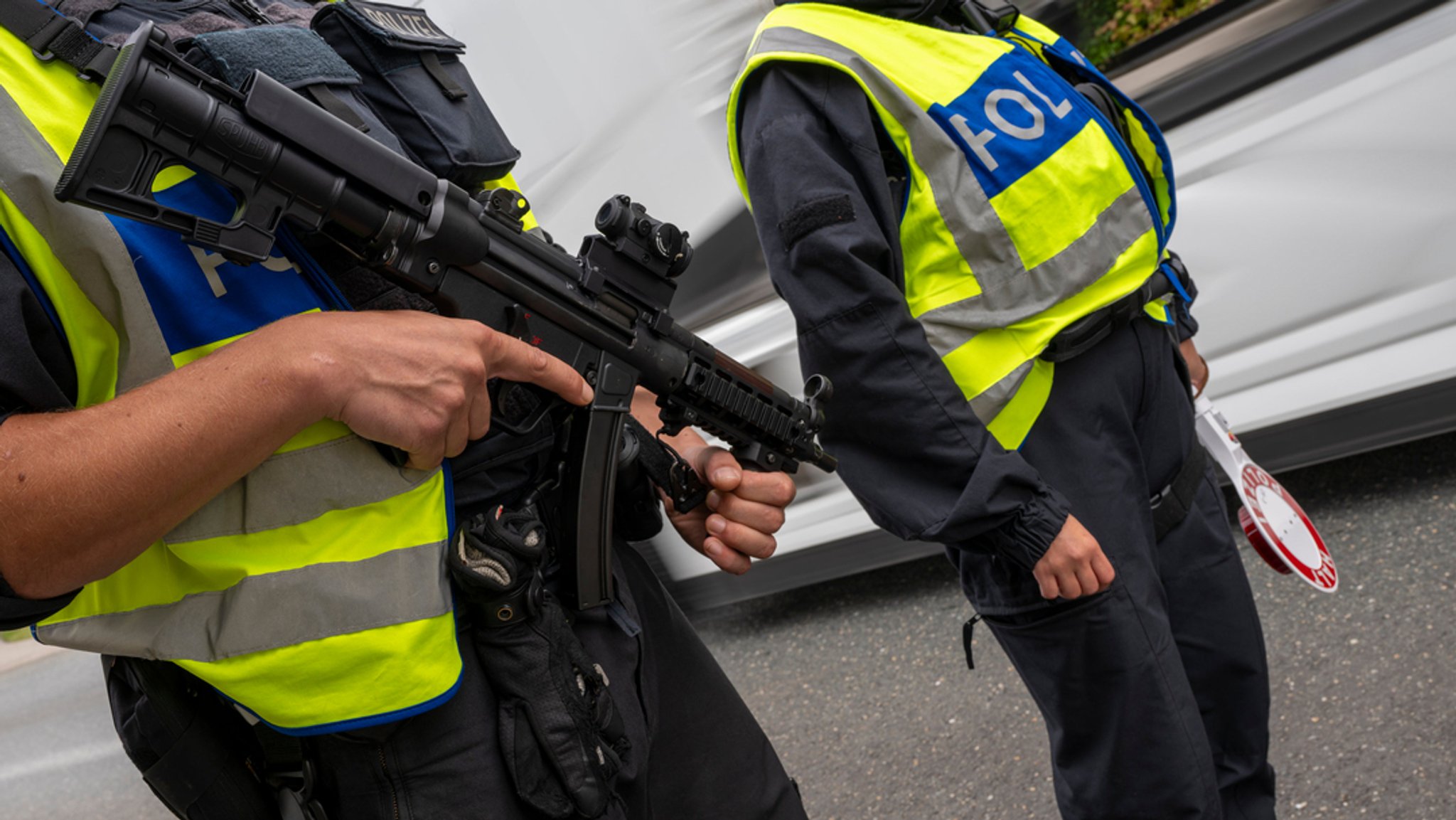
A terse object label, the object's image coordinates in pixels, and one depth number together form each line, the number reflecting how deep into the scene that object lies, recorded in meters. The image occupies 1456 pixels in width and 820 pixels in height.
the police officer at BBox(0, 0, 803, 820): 0.93
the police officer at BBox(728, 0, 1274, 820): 1.66
